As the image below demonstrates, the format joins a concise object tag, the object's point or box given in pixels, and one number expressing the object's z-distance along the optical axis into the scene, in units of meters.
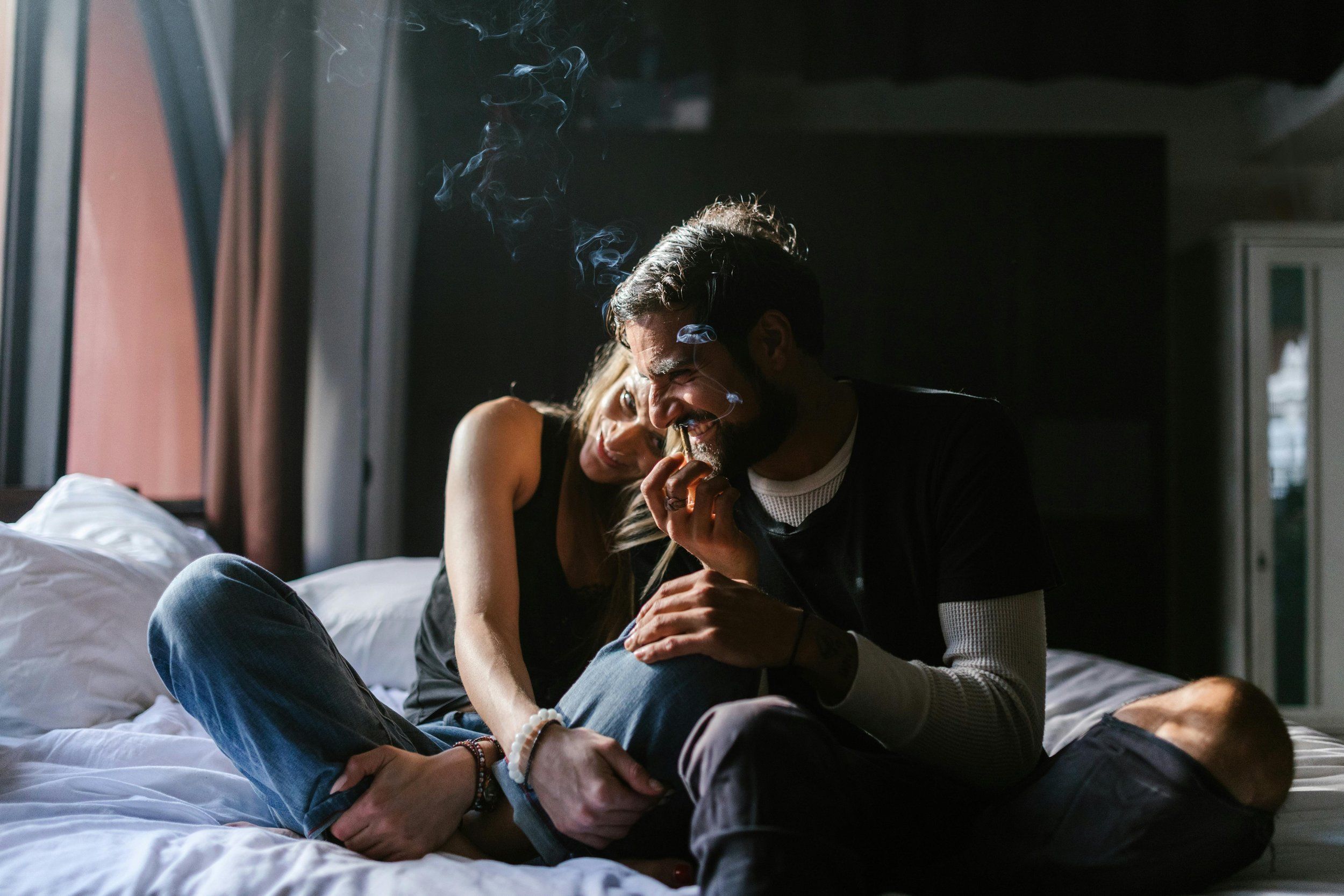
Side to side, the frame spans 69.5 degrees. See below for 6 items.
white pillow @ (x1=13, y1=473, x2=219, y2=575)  1.78
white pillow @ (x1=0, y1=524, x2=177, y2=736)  1.34
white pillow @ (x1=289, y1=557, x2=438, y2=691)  1.94
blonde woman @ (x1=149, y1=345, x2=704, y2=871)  0.97
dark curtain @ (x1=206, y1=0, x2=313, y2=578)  2.44
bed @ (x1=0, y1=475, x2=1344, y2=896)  0.86
